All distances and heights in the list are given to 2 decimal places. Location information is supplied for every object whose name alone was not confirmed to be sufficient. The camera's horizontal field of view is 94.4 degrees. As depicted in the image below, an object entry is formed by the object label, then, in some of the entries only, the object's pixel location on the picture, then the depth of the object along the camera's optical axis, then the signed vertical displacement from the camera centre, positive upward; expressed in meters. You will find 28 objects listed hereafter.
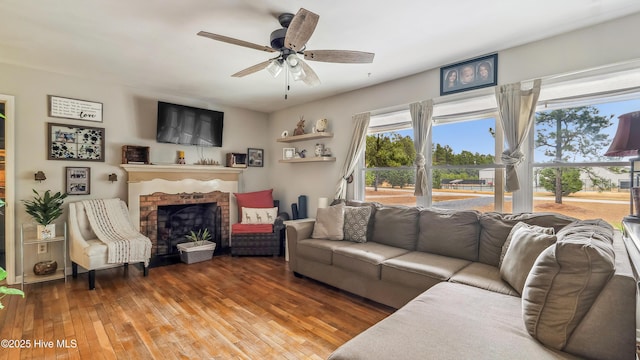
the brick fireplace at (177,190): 4.20 -0.21
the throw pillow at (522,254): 1.92 -0.52
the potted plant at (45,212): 3.35 -0.41
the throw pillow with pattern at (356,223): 3.44 -0.54
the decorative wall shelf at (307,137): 4.43 +0.63
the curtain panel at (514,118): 2.76 +0.57
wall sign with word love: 3.63 +0.86
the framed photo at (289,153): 4.97 +0.40
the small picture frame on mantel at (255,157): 5.55 +0.37
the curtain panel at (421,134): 3.48 +0.52
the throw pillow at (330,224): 3.55 -0.57
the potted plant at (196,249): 4.24 -1.06
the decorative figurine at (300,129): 4.88 +0.80
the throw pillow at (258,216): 4.80 -0.64
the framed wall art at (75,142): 3.65 +0.43
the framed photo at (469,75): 2.99 +1.09
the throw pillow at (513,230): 2.27 -0.43
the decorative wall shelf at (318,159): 4.43 +0.27
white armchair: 3.23 -0.78
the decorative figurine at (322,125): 4.50 +0.80
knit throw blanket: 3.40 -0.70
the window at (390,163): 3.84 +0.20
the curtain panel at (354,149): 4.11 +0.40
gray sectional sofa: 1.26 -0.72
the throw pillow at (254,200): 5.00 -0.39
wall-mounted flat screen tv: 4.33 +0.79
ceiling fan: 1.92 +0.96
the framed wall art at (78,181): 3.75 -0.06
